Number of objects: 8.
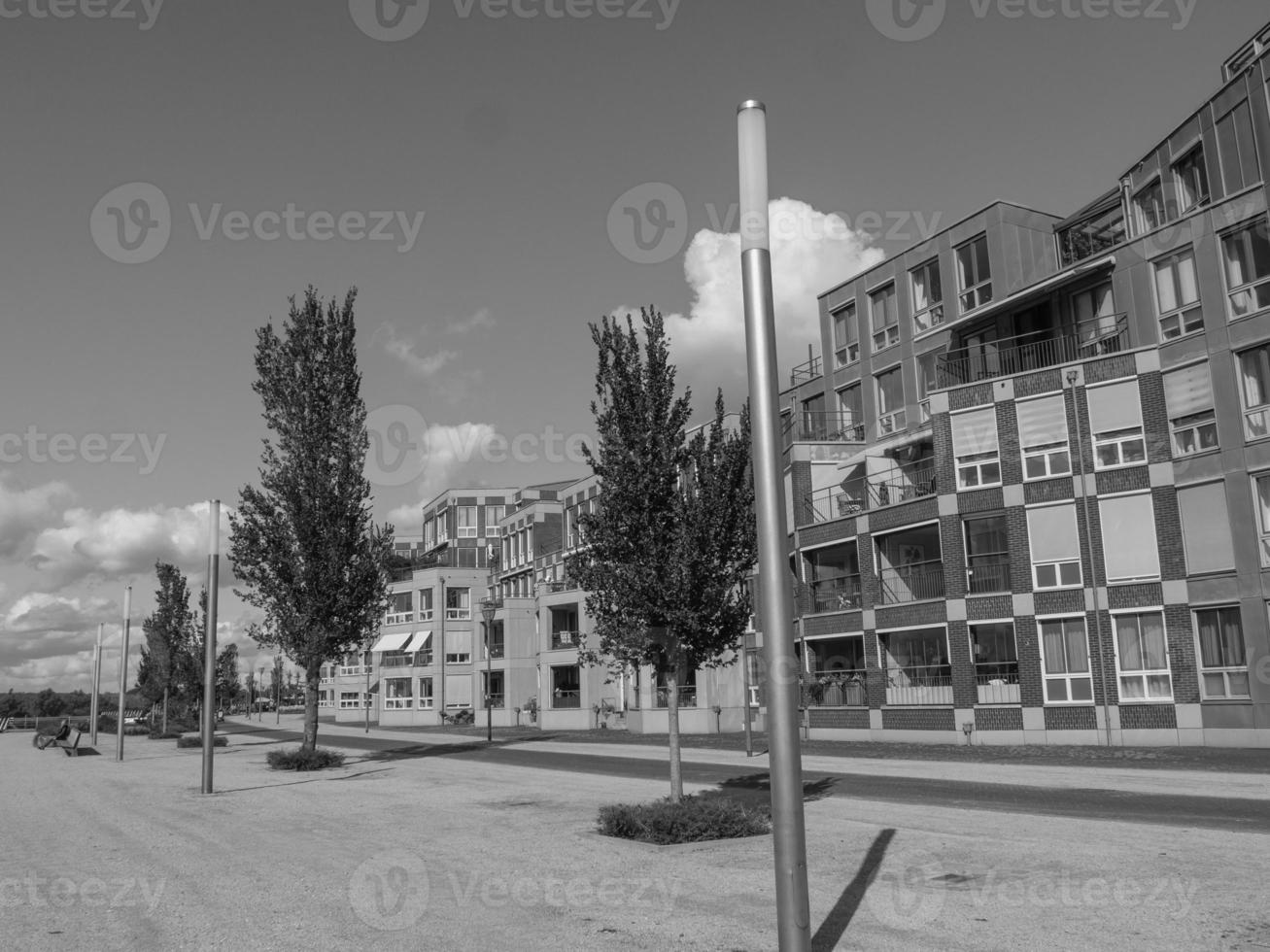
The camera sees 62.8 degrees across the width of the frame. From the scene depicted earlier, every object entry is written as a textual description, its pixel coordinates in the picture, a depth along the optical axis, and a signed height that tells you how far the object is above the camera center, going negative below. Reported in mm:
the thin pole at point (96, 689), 43406 -504
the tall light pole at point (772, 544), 6105 +651
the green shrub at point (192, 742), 41822 -2783
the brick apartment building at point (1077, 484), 27781 +4726
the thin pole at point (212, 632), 21484 +843
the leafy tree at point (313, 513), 30328 +4522
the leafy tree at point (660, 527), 15227 +1873
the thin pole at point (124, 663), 32812 +426
